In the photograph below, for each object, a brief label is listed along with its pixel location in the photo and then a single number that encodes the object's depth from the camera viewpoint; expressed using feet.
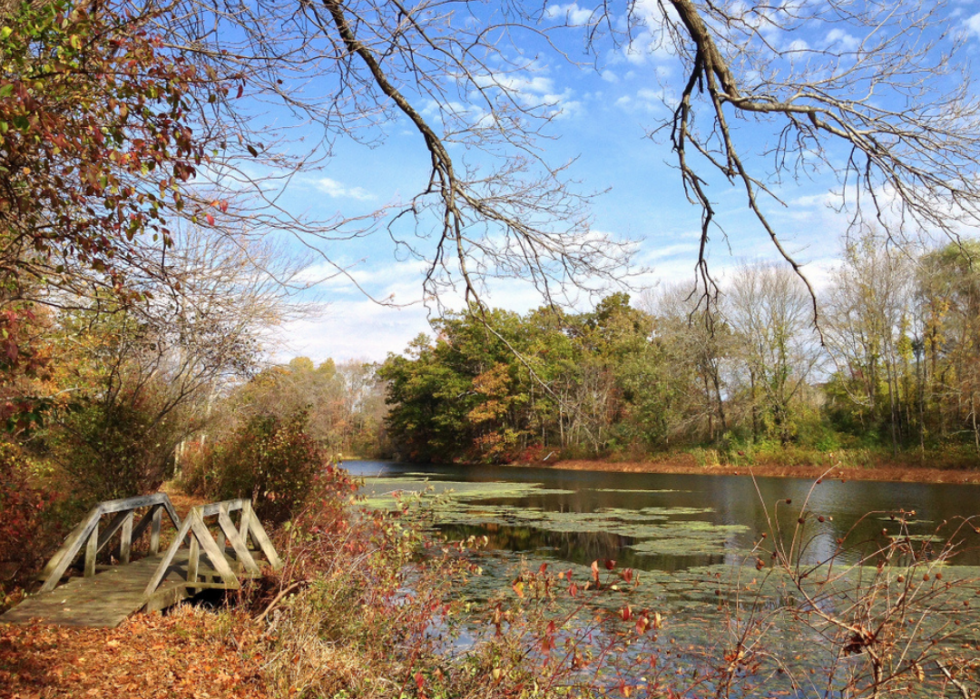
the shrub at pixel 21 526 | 22.65
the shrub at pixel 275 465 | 33.68
